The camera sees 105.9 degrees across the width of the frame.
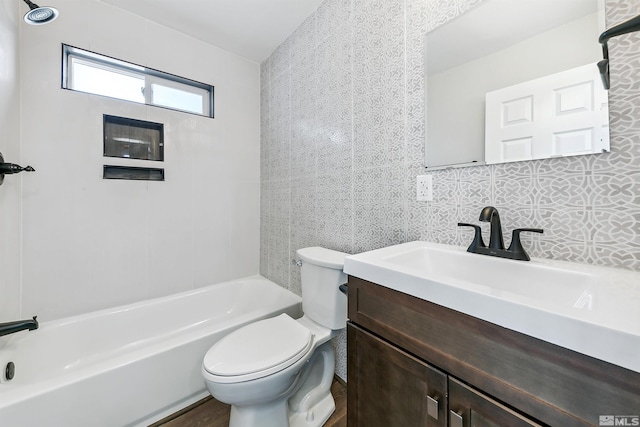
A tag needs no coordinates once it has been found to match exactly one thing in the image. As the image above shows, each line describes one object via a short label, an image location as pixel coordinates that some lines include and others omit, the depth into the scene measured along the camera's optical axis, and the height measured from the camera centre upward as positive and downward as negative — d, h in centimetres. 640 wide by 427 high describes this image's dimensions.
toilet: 99 -66
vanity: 40 -28
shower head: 104 +87
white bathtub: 99 -79
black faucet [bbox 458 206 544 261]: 81 -11
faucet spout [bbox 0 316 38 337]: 110 -54
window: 161 +97
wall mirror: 74 +46
